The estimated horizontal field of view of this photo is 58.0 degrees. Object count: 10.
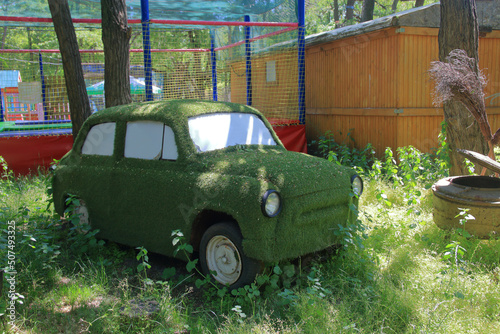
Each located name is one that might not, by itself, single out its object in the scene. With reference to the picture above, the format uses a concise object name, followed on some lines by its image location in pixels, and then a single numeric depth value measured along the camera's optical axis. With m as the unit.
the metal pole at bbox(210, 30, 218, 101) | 13.91
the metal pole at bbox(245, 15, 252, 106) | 10.77
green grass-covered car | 3.92
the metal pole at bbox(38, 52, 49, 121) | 13.53
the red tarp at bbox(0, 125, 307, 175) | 9.29
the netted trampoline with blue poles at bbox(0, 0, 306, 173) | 9.77
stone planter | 4.60
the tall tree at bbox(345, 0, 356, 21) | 24.73
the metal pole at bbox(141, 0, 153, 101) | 8.84
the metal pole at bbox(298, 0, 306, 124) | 10.22
